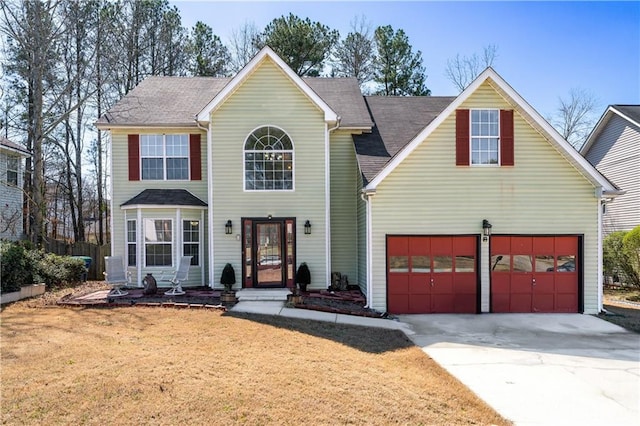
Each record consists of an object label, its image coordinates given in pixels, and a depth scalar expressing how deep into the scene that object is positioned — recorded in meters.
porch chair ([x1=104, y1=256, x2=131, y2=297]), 12.14
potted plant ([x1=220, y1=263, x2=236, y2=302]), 12.63
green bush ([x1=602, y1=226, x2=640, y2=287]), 14.63
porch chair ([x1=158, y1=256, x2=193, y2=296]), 12.49
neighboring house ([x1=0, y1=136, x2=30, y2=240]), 18.56
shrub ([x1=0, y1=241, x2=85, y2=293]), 12.02
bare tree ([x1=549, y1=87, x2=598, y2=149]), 31.98
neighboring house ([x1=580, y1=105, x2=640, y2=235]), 18.09
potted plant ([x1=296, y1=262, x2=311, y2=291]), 12.78
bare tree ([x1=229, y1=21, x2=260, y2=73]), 28.09
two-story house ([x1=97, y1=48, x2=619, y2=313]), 11.80
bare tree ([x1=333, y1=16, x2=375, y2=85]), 28.03
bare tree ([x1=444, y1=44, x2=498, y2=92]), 30.17
